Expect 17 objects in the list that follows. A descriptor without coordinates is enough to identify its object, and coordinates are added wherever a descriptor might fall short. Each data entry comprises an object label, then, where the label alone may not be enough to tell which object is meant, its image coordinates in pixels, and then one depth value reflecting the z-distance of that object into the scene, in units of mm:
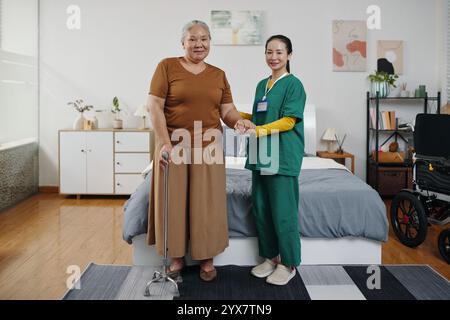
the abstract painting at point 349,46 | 5805
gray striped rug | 2875
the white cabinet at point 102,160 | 5668
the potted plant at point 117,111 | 5797
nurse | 2941
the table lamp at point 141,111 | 5727
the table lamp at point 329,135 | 5793
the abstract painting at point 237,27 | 5781
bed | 3242
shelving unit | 5617
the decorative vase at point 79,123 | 5777
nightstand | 5668
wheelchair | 3684
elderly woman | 2855
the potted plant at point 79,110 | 5789
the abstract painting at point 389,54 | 5848
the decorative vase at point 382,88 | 5676
